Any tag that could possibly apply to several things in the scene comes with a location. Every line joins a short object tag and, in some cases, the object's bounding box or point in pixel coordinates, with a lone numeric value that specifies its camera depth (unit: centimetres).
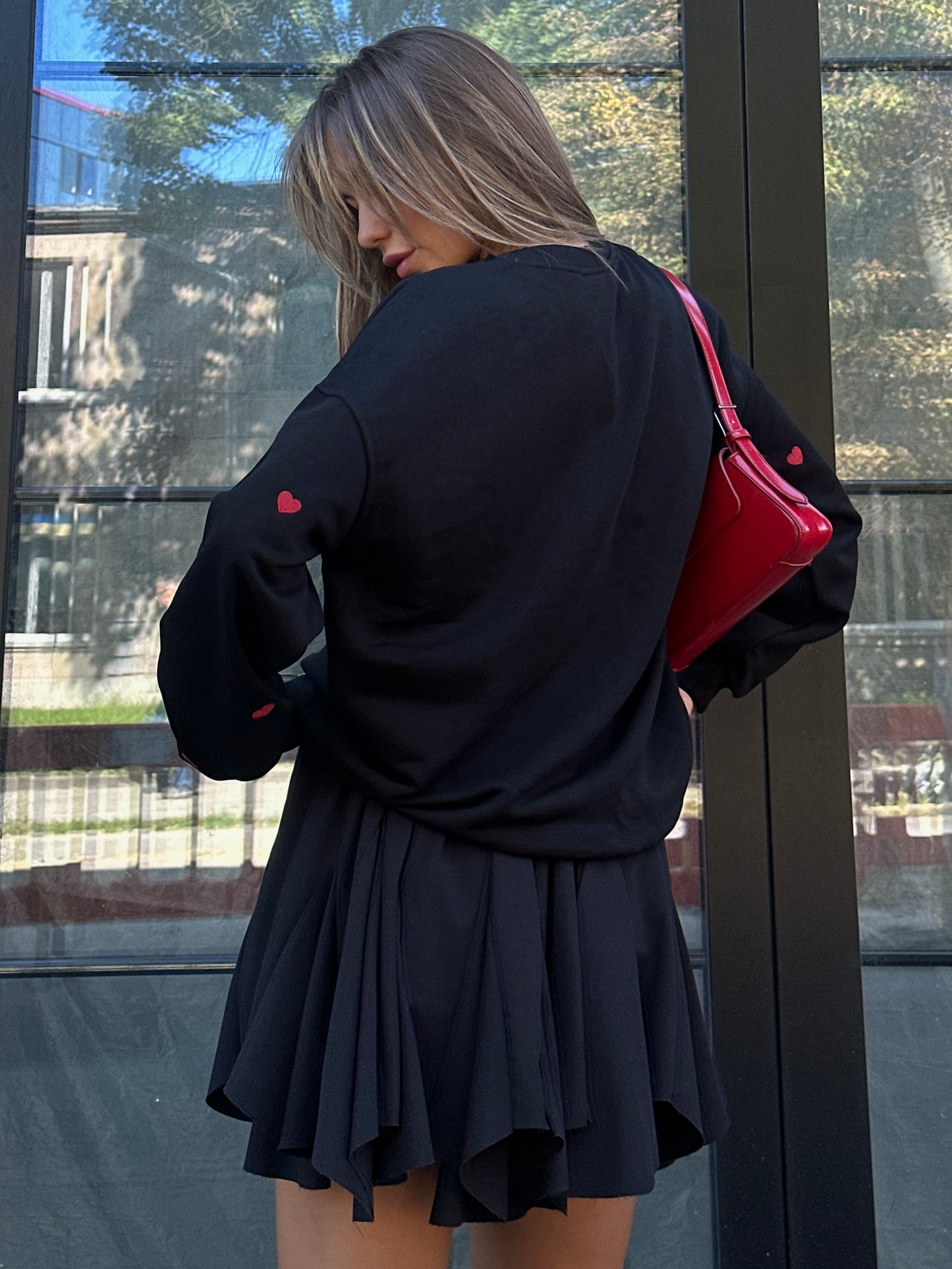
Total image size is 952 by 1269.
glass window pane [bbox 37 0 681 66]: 228
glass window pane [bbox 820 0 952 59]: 231
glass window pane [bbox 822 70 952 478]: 227
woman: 115
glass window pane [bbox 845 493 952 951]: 221
